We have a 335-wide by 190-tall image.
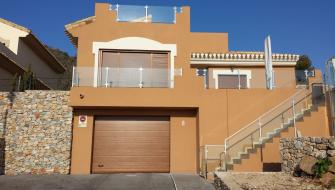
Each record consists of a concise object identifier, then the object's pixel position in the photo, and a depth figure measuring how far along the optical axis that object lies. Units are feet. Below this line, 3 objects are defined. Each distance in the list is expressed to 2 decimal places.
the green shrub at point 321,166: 27.30
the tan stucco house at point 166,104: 43.55
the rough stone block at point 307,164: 28.46
